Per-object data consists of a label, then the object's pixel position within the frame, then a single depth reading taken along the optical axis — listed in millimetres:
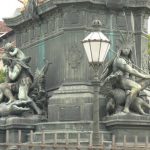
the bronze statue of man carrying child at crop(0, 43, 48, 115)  21219
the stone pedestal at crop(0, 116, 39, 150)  20562
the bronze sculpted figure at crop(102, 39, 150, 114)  19469
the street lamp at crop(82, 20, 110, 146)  14461
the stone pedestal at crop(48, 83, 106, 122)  19812
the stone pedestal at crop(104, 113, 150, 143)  19047
